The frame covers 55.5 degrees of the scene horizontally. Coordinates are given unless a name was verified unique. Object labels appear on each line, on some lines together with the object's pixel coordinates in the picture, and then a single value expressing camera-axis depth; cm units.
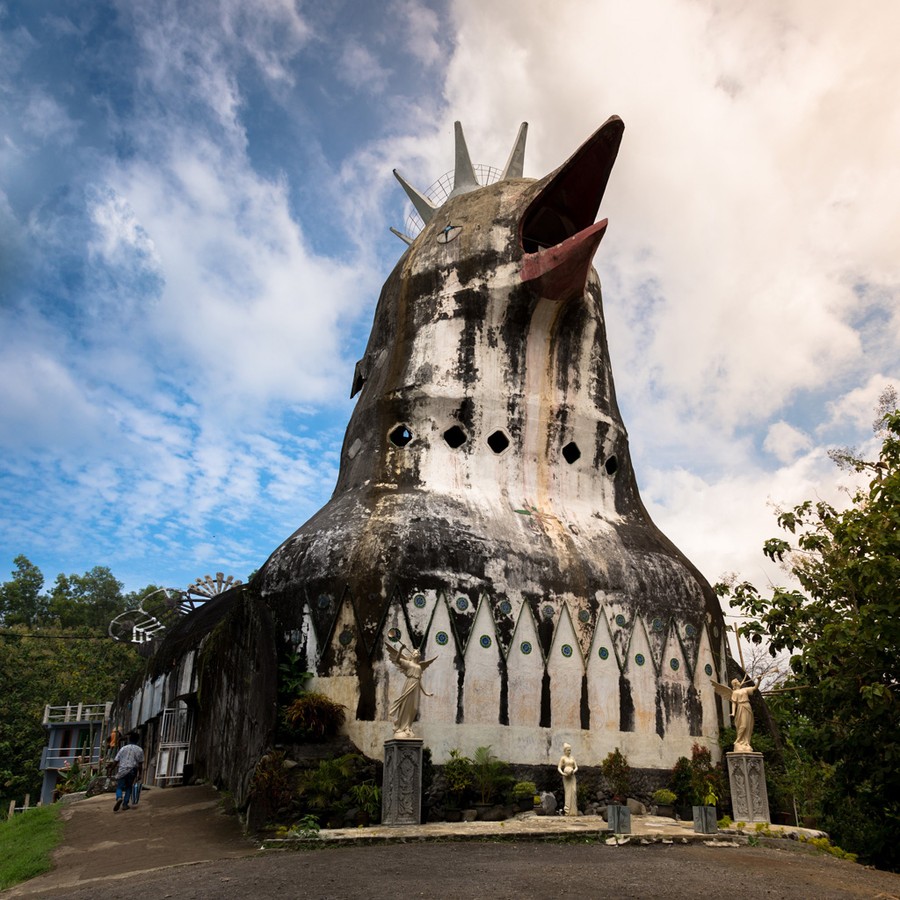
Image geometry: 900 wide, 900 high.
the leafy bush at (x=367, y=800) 1150
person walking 1349
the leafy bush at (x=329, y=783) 1157
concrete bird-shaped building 1320
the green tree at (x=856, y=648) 1092
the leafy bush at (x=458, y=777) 1219
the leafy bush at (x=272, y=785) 1136
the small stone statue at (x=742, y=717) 1327
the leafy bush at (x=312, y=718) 1213
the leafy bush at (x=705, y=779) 1354
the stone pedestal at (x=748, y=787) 1289
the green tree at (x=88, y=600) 5238
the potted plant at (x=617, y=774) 1315
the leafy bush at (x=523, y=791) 1234
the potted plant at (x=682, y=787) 1359
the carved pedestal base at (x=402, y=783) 1114
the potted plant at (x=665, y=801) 1337
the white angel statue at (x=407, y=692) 1156
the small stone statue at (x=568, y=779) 1210
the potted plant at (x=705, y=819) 1102
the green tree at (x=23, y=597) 5328
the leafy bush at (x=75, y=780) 2020
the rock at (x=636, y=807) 1325
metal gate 1689
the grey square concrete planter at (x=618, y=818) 1049
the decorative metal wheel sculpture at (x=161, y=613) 2572
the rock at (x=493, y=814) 1212
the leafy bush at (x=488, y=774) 1227
